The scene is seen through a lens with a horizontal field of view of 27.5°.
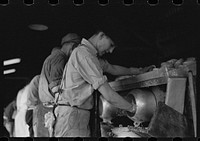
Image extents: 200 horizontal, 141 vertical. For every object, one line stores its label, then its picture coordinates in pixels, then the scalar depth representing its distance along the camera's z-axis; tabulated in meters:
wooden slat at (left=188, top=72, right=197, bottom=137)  2.53
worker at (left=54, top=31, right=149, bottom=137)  2.62
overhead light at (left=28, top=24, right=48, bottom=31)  2.79
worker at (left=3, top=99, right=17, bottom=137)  2.83
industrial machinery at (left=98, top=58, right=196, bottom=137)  2.53
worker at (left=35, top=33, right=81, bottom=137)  2.77
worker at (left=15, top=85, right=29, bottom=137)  2.84
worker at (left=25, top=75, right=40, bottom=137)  2.85
